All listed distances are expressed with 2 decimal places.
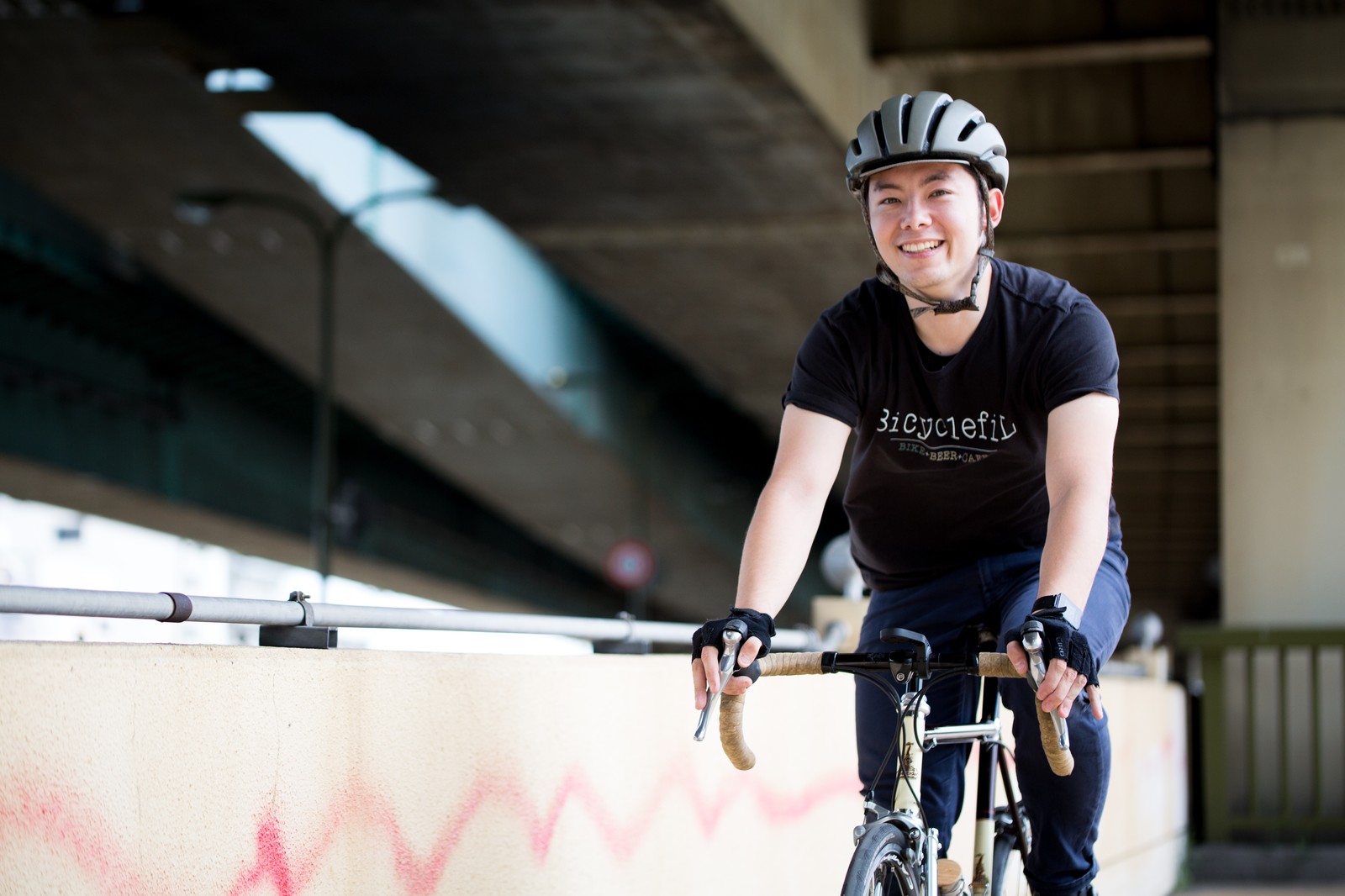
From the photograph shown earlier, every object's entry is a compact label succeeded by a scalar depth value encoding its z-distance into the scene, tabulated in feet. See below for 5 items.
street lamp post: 71.51
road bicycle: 10.29
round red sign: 108.78
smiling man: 11.76
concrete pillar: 45.34
